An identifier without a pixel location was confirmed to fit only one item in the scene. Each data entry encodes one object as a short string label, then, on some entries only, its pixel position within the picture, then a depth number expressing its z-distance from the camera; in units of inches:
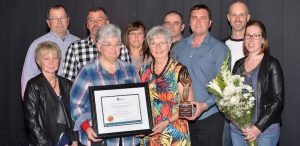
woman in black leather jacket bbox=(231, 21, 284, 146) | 154.2
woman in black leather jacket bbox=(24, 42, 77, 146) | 148.3
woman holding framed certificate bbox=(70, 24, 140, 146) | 142.5
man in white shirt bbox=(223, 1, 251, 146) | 190.2
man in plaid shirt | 182.4
